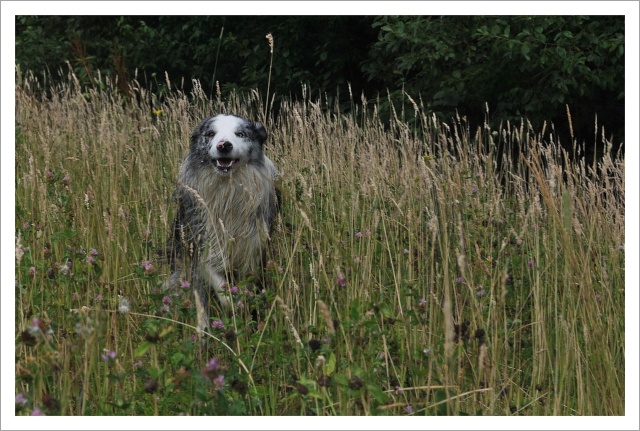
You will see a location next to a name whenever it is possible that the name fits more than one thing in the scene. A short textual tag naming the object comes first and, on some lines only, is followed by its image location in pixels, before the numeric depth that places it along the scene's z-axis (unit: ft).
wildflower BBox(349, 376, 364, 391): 7.08
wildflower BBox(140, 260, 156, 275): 8.97
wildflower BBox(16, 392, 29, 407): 6.66
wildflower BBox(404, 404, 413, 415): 7.97
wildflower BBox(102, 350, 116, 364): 6.94
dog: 13.24
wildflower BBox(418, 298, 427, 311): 8.86
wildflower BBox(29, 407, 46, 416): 6.51
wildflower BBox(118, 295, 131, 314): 9.81
